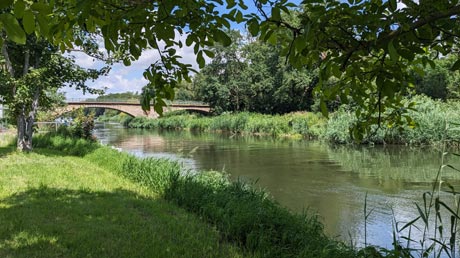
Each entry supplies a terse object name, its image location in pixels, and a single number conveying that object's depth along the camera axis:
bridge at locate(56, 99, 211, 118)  59.50
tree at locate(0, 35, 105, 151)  13.50
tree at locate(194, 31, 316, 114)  46.91
